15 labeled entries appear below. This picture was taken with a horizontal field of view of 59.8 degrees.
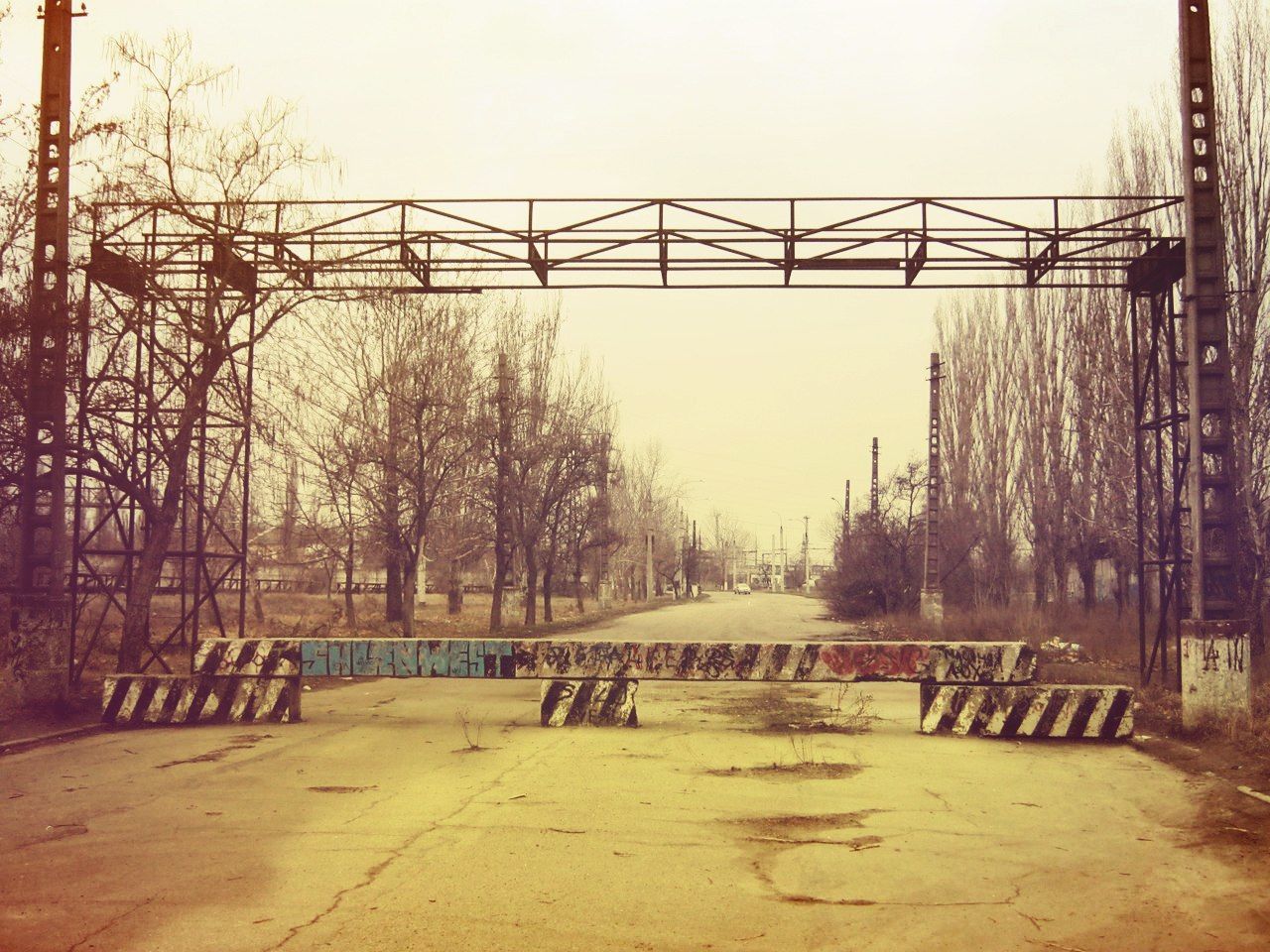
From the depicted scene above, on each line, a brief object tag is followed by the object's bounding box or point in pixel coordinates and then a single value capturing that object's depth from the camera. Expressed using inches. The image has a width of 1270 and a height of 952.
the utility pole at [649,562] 3065.9
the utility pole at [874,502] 1653.5
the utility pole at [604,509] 1549.0
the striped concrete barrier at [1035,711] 495.8
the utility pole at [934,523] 1317.7
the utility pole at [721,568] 6453.7
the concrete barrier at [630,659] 516.1
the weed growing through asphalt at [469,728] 477.3
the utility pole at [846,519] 1914.1
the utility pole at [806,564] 5554.1
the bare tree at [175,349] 642.2
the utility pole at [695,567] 4185.5
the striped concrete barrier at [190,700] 526.0
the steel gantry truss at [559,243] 628.1
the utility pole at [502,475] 1250.0
